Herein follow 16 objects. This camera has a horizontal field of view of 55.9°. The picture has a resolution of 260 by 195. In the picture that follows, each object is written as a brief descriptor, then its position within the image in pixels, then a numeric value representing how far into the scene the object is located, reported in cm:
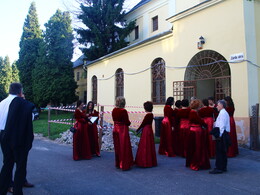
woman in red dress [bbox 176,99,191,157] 725
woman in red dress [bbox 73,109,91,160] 726
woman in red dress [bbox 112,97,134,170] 606
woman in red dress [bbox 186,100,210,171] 600
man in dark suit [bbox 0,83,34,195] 402
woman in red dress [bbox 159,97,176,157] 775
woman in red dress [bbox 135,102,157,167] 629
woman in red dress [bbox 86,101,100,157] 774
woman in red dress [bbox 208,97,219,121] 742
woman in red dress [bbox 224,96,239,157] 757
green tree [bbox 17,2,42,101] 2906
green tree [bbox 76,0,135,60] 2252
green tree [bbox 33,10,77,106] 2583
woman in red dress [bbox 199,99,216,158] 712
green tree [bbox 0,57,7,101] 3669
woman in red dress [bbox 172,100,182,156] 780
